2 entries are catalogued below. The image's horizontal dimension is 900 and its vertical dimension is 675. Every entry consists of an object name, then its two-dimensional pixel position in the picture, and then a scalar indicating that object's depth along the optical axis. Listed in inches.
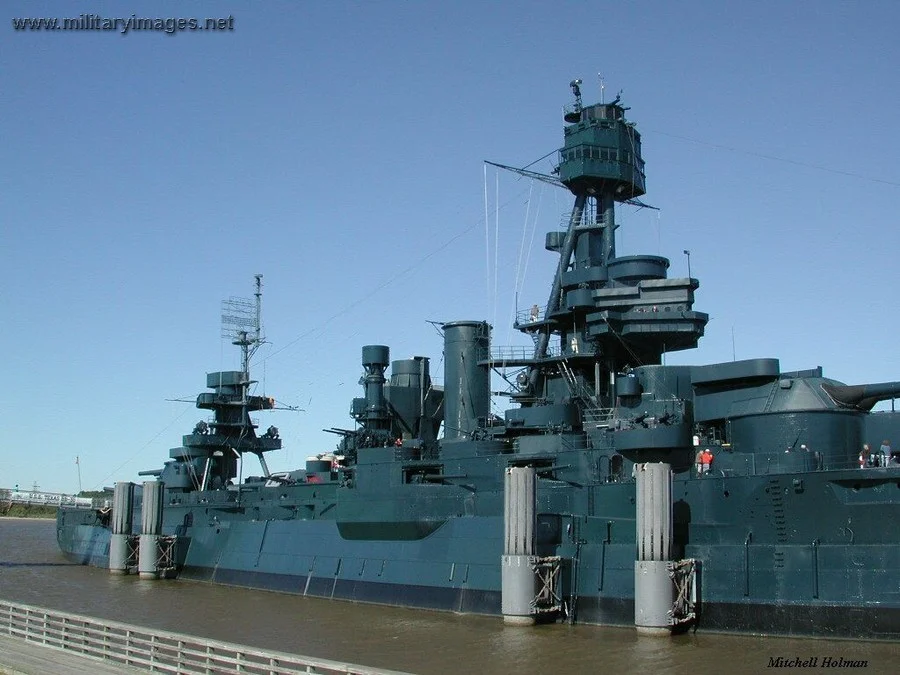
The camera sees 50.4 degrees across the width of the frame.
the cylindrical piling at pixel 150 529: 1540.4
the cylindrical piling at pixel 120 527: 1608.0
